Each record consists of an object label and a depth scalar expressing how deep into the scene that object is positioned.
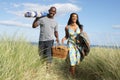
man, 3.87
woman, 3.89
